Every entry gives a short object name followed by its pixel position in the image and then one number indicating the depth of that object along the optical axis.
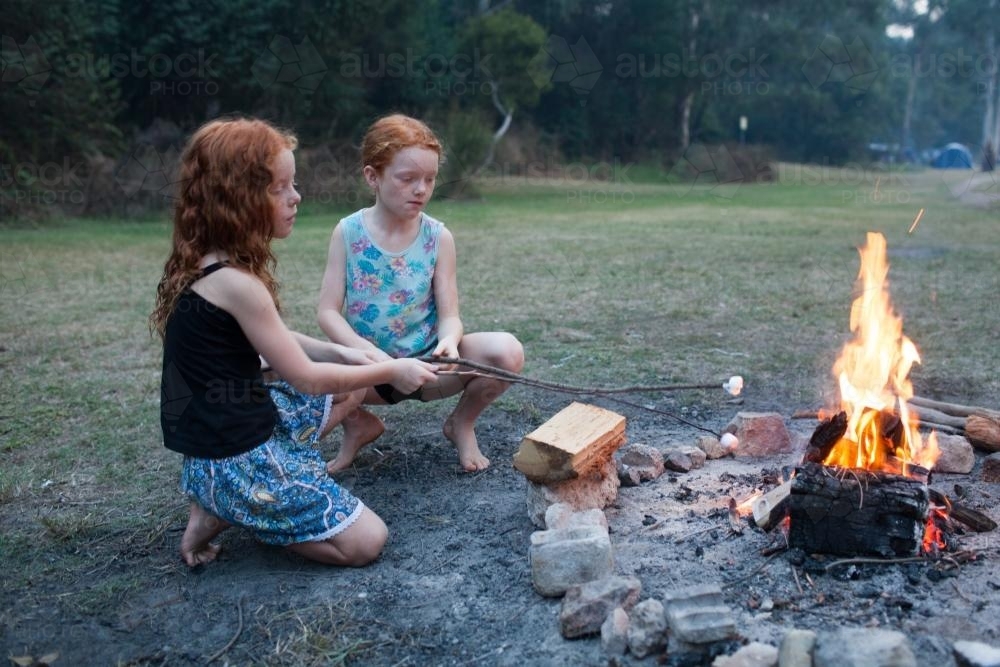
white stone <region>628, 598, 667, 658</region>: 2.06
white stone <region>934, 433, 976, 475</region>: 3.09
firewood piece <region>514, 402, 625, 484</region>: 2.69
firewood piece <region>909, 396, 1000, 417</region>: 3.57
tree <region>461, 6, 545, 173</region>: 21.91
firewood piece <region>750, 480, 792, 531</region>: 2.52
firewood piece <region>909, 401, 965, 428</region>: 3.45
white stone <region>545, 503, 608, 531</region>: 2.62
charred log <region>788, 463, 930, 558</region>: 2.37
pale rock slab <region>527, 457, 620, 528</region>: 2.77
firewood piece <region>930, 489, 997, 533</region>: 2.54
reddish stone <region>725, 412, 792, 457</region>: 3.35
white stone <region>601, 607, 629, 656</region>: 2.09
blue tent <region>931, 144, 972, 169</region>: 39.88
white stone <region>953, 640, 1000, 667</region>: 1.81
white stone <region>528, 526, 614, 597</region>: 2.35
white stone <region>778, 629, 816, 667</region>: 1.90
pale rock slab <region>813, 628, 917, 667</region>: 1.83
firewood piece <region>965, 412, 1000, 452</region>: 3.25
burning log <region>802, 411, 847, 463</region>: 2.59
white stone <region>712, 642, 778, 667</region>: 1.92
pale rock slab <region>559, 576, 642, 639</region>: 2.18
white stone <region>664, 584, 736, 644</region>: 2.01
